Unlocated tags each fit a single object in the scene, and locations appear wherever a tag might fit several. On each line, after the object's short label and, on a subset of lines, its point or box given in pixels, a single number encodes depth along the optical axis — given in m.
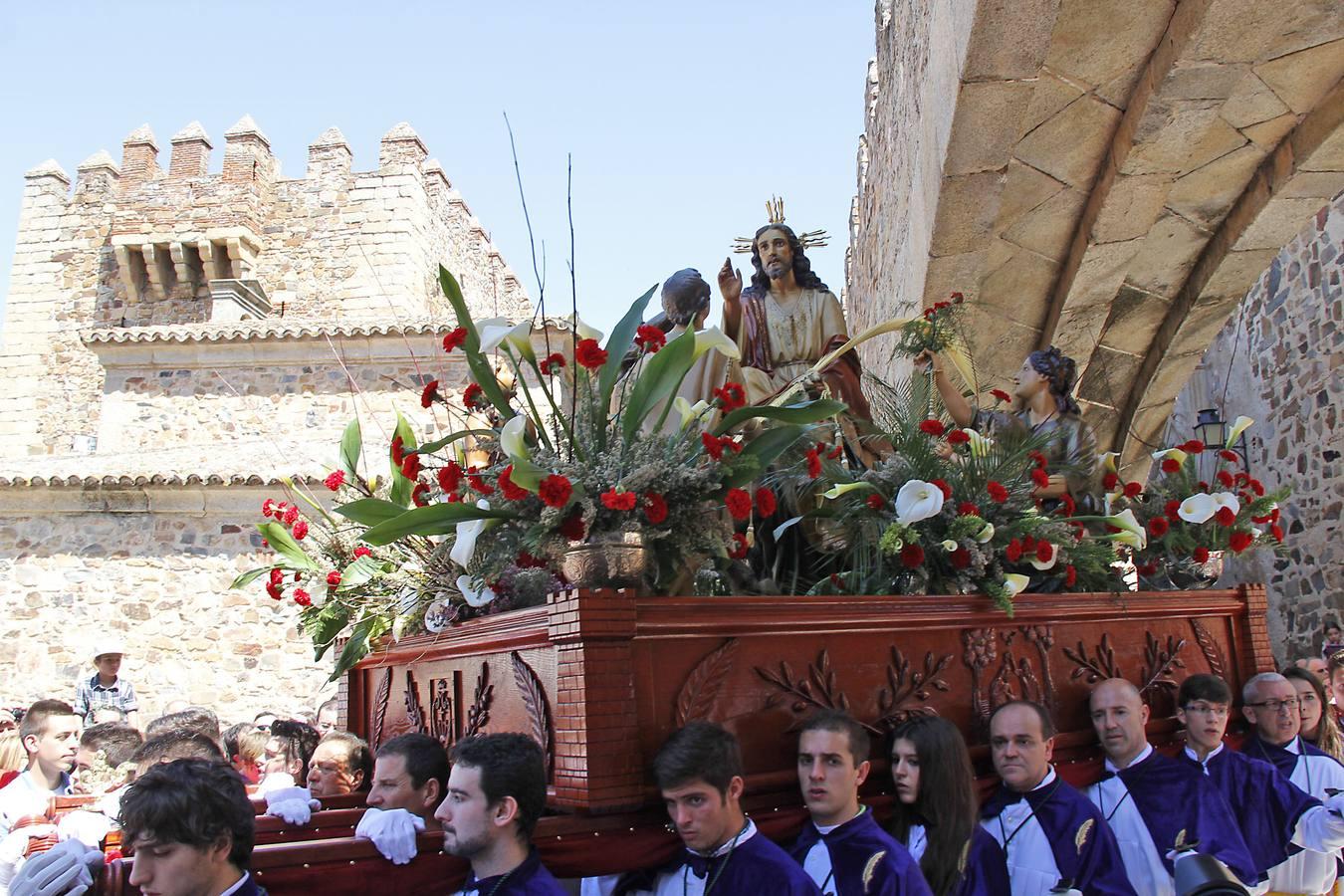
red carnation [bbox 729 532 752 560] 2.99
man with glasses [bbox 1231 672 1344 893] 3.81
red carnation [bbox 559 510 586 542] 2.55
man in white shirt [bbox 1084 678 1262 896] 3.36
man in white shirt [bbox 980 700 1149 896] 3.02
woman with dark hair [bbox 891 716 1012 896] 2.80
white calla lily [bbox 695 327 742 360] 2.80
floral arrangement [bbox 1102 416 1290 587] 4.06
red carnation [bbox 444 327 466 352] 2.75
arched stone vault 5.08
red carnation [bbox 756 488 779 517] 2.75
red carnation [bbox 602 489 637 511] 2.42
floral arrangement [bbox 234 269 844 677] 2.53
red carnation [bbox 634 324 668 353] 2.86
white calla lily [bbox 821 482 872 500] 3.16
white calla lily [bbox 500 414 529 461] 2.56
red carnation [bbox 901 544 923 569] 3.21
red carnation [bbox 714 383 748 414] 2.79
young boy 7.57
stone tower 11.17
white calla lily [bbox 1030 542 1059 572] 3.42
